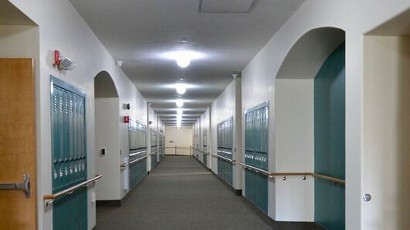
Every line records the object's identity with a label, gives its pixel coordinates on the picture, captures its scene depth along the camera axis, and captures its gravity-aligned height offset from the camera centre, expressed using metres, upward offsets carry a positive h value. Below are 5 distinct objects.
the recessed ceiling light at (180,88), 12.72 +1.01
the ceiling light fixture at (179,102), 17.24 +0.81
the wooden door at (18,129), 3.79 -0.04
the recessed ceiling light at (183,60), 8.16 +1.15
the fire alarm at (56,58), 4.38 +0.64
